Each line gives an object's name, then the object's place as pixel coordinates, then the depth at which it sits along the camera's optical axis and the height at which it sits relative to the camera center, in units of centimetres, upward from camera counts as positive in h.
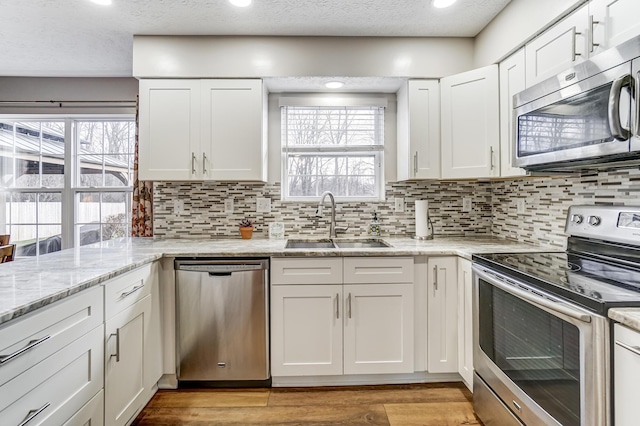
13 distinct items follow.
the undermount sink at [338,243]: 266 -22
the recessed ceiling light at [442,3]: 207 +127
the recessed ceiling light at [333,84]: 263 +100
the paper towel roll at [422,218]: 262 -3
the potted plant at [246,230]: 271 -12
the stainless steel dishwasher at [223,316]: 214 -63
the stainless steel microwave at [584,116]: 121 +40
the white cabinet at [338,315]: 217 -63
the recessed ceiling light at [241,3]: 206 +126
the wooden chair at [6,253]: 220 -25
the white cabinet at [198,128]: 246 +62
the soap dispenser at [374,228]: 277 -11
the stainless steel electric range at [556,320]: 107 -40
